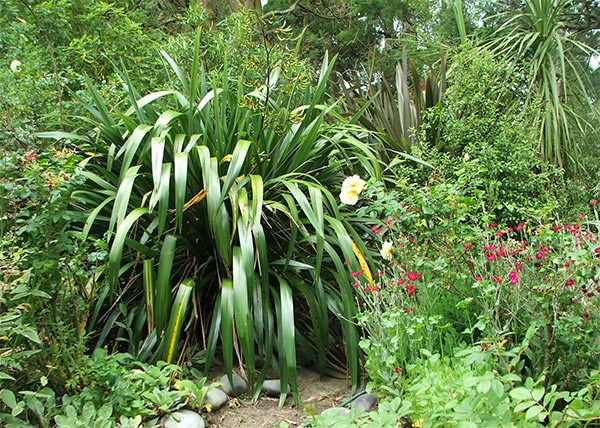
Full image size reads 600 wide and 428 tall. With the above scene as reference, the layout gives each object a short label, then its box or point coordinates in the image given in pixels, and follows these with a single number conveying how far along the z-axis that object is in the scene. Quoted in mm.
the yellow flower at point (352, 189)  2354
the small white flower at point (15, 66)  3079
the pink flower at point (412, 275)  1867
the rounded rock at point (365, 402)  2041
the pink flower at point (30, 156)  1916
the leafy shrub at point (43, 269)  1786
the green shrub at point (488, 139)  3162
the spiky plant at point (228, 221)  2221
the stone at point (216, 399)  2088
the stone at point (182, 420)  1897
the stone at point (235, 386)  2205
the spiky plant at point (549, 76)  3971
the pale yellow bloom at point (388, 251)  2139
